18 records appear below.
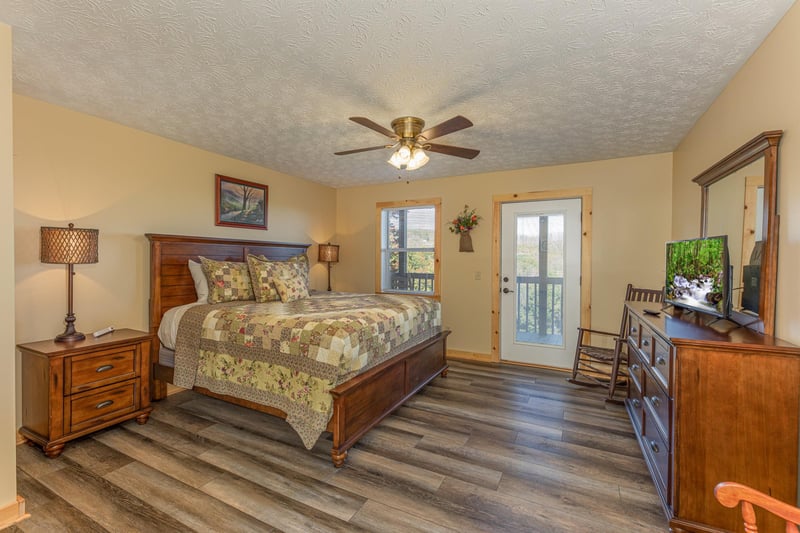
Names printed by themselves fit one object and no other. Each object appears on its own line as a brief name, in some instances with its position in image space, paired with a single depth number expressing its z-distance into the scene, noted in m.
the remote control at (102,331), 2.82
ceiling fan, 2.69
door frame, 4.22
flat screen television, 2.06
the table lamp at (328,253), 5.40
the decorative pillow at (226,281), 3.40
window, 5.23
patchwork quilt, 2.37
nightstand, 2.39
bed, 2.38
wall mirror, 1.84
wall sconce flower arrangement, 4.83
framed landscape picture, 4.04
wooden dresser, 1.58
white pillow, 3.48
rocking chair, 3.35
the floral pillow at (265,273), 3.54
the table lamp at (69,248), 2.51
